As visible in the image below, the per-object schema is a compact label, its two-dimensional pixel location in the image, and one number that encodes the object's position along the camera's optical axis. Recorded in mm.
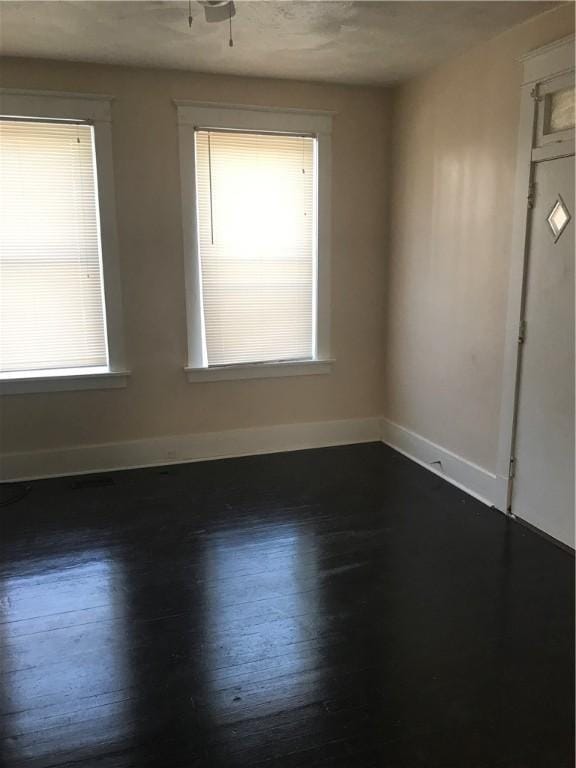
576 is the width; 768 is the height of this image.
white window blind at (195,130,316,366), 4180
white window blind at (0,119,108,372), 3779
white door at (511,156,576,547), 2924
